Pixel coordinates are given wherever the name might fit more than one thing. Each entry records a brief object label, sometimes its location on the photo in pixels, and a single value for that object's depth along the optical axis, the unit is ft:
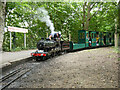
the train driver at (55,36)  33.86
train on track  28.48
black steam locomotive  27.76
